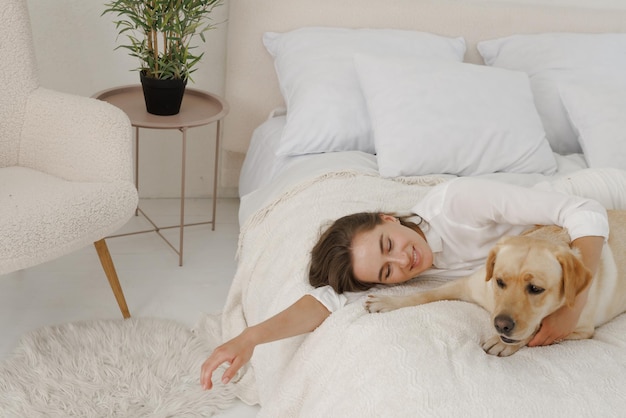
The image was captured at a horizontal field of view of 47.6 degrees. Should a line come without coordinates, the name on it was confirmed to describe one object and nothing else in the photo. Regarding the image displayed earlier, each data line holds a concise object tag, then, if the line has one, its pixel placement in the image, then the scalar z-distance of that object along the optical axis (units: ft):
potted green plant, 7.70
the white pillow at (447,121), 7.37
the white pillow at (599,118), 7.66
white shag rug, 6.04
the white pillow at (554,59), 8.46
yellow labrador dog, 4.41
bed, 4.34
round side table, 7.95
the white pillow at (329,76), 7.73
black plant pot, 7.92
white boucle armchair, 6.05
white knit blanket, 4.10
